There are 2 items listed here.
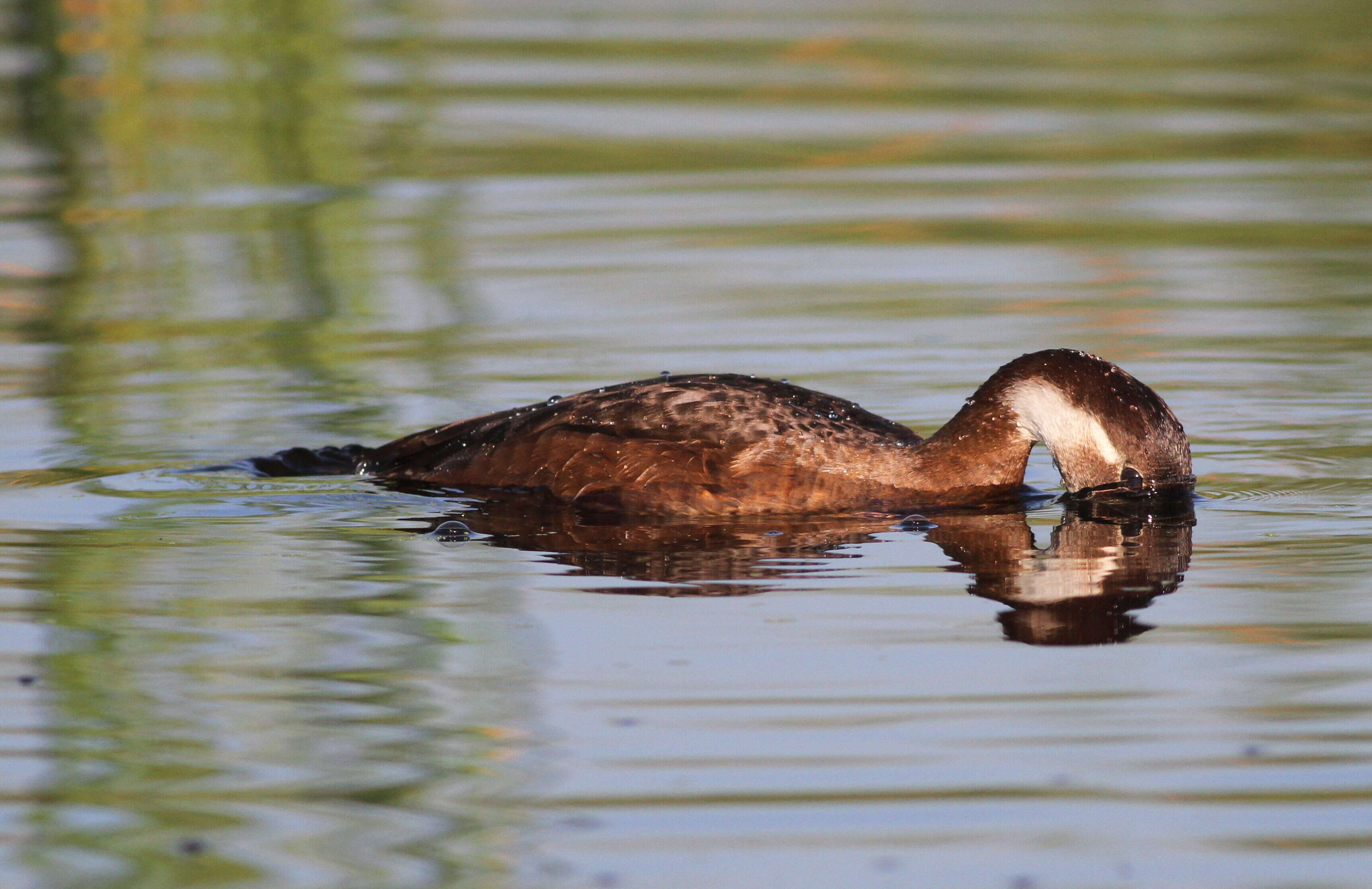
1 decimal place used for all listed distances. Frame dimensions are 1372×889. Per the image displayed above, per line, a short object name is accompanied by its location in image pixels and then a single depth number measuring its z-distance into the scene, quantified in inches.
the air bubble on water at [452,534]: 549.3
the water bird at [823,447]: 574.6
